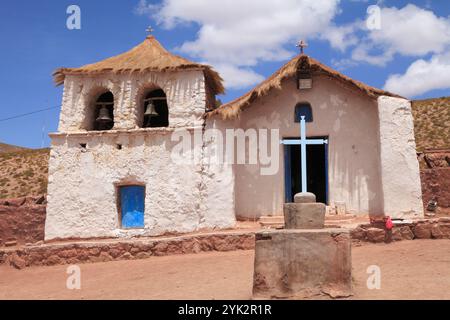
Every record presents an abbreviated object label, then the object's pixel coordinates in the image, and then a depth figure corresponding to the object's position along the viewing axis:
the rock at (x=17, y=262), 11.45
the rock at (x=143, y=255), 10.95
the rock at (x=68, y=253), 11.29
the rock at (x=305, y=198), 6.33
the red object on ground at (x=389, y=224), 10.16
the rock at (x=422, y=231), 10.31
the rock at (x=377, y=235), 10.32
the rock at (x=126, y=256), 11.05
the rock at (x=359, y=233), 10.36
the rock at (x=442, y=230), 10.18
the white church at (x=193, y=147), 12.23
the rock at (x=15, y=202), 16.16
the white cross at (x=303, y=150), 7.11
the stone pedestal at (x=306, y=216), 6.17
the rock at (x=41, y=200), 16.41
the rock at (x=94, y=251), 11.20
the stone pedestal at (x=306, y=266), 5.60
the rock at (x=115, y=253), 11.11
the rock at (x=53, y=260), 11.34
